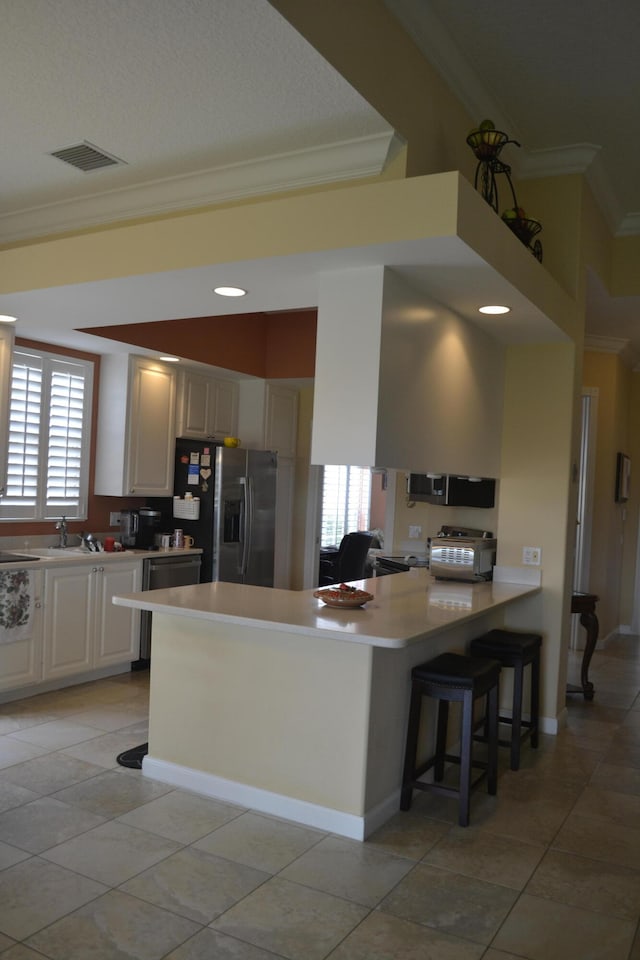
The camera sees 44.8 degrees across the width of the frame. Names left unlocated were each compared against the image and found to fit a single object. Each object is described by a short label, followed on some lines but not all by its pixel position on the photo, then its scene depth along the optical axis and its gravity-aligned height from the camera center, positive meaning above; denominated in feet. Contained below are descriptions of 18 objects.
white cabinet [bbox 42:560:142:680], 16.06 -3.35
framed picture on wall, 23.66 +0.47
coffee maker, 19.42 -1.48
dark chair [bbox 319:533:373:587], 23.70 -2.35
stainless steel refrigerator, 19.83 -0.81
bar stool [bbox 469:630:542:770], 12.86 -2.96
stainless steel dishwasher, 18.29 -2.56
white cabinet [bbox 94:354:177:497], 18.83 +1.01
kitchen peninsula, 10.19 -3.12
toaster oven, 14.96 -1.44
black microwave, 15.90 -0.15
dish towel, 14.97 -2.80
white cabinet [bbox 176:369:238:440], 20.53 +1.79
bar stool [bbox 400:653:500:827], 10.53 -3.02
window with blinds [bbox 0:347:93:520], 17.20 +0.62
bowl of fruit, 11.44 -1.77
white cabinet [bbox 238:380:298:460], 22.53 +1.74
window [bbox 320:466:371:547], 29.68 -0.96
